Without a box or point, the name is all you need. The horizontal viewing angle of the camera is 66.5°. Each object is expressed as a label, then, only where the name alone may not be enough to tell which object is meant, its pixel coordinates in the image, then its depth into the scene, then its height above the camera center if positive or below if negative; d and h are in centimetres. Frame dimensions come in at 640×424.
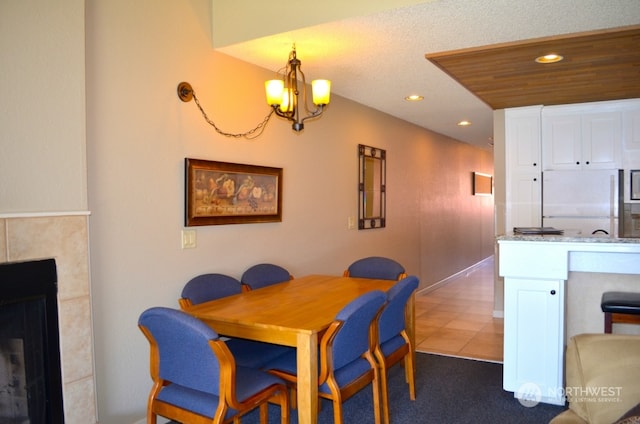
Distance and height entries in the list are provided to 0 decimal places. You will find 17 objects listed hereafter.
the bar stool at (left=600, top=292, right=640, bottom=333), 271 -60
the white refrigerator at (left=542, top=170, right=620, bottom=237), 497 +1
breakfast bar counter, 300 -57
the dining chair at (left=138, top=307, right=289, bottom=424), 201 -74
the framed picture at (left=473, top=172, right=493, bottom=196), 922 +38
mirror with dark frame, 518 +18
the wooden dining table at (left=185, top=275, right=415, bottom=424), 221 -57
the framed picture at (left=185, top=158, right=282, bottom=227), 308 +8
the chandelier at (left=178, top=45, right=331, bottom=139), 305 +69
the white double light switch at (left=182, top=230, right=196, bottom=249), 307 -21
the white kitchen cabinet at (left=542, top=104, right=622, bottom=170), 496 +67
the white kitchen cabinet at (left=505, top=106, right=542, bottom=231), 522 +38
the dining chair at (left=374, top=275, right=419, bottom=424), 274 -78
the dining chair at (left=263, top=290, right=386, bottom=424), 230 -77
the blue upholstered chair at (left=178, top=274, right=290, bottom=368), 276 -57
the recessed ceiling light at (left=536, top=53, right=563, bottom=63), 338 +102
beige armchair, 155 -58
